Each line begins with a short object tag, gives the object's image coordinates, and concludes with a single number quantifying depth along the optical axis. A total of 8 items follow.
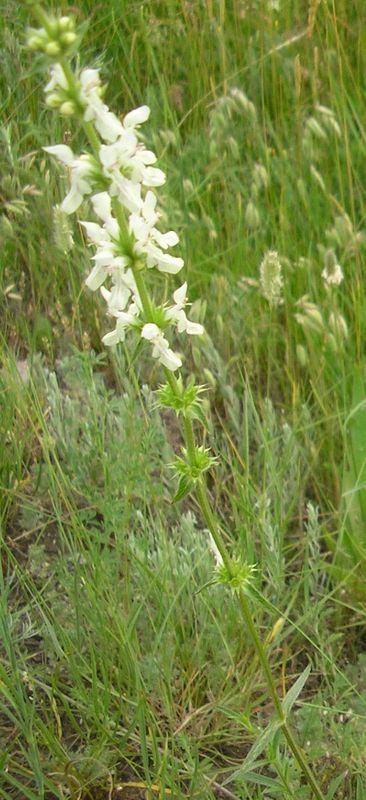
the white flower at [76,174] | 0.58
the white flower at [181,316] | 0.62
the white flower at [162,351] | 0.61
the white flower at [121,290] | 0.61
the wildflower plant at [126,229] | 0.57
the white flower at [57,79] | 0.57
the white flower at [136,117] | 0.60
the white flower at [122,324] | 0.62
